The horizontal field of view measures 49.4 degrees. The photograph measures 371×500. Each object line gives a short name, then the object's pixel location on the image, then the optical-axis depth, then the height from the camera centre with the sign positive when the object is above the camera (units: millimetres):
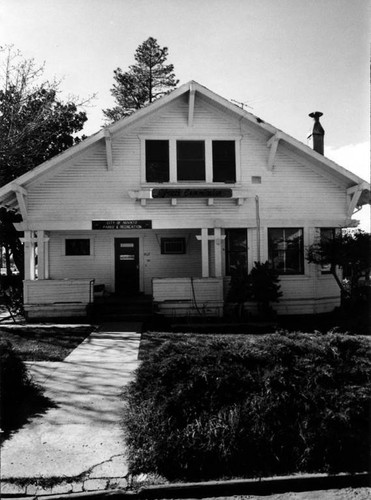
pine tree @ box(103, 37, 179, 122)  37062 +16118
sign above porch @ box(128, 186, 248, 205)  13844 +2081
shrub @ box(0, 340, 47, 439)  5304 -2058
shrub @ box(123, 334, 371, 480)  4180 -1803
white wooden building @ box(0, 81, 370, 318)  13820 +2010
